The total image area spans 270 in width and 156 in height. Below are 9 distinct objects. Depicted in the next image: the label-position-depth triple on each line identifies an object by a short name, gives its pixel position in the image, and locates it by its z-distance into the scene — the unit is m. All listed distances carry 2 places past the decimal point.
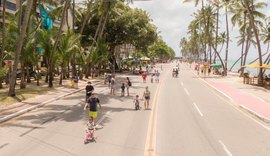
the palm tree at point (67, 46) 34.88
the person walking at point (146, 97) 20.52
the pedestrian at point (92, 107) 13.39
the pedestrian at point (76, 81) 32.53
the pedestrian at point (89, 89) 20.28
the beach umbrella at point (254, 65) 40.47
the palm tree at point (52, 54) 31.62
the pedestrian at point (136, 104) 20.58
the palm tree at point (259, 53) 39.66
